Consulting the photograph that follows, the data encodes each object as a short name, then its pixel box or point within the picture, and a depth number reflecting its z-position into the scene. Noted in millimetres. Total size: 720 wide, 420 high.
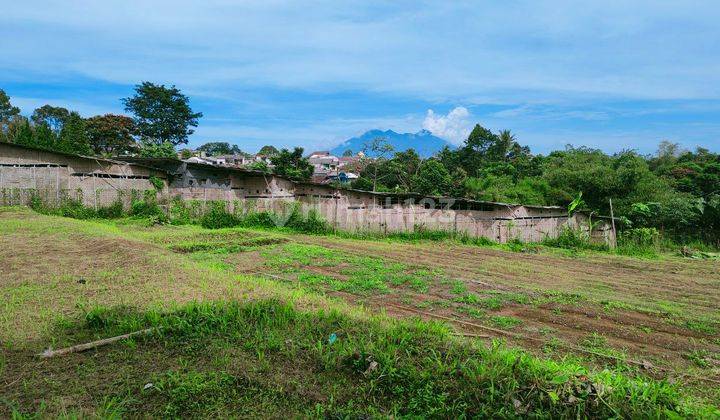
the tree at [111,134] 44425
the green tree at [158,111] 52812
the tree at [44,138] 29306
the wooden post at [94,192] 16844
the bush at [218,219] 17250
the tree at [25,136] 28398
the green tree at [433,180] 33500
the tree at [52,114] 61250
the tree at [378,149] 36438
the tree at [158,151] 31773
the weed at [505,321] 5566
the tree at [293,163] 36531
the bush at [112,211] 16812
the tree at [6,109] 55934
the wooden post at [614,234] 19641
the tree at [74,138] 30192
